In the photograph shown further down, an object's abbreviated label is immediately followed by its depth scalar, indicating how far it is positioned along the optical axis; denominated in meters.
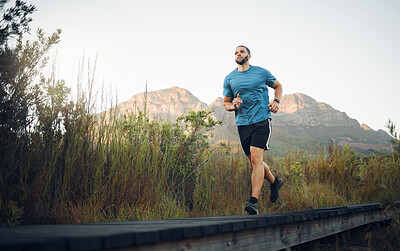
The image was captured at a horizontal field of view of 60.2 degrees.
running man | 4.12
